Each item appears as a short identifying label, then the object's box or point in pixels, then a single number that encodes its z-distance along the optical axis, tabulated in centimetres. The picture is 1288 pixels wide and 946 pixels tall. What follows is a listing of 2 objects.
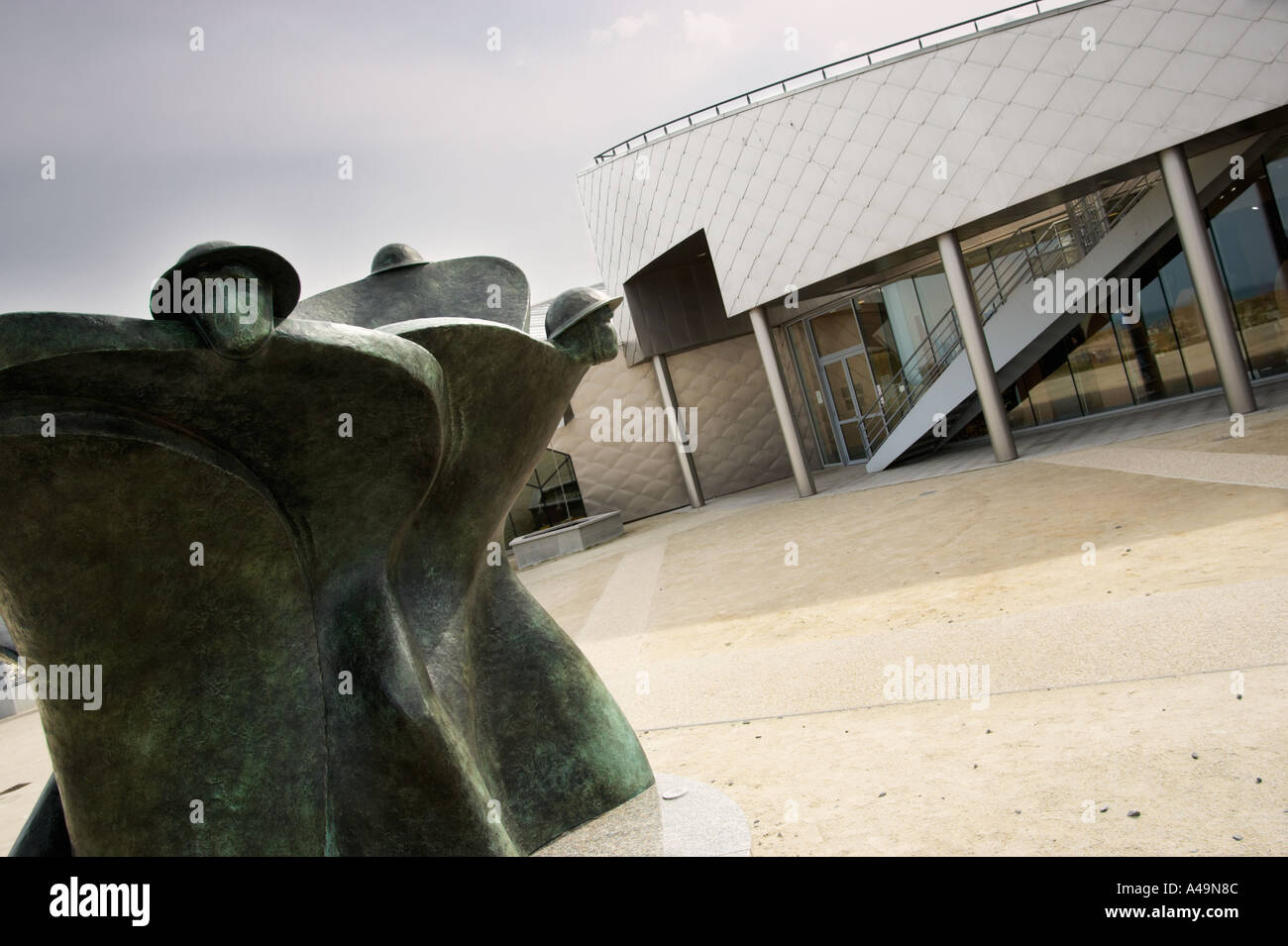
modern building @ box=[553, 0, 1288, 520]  1140
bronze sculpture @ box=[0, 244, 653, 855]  230
